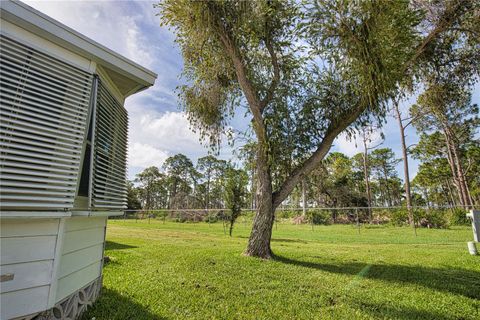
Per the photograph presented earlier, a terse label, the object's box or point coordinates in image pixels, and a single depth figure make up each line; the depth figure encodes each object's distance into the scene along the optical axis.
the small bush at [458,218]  18.14
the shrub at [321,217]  23.56
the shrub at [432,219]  17.31
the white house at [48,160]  1.97
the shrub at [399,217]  19.22
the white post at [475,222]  7.63
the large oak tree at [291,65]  5.38
